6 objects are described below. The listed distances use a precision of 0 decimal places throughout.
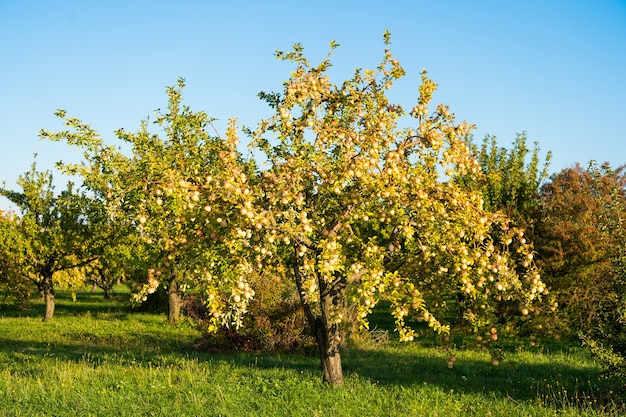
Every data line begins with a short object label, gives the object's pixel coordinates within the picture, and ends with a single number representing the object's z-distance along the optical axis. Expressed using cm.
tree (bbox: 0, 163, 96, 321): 3138
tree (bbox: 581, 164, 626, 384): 1117
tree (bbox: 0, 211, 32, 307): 3058
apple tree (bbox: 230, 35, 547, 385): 1028
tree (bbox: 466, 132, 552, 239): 2573
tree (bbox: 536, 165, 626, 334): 2253
